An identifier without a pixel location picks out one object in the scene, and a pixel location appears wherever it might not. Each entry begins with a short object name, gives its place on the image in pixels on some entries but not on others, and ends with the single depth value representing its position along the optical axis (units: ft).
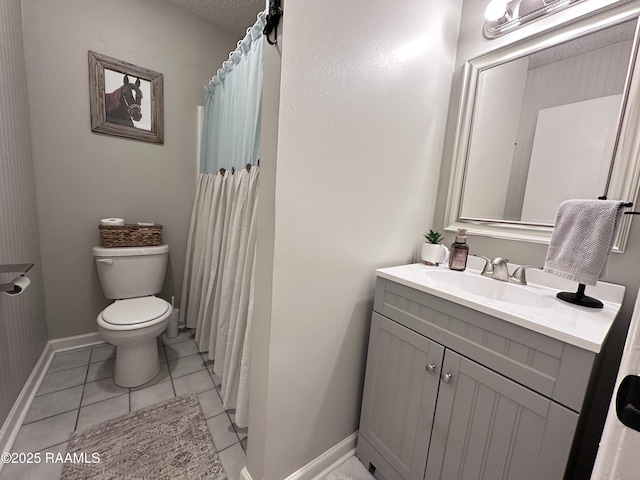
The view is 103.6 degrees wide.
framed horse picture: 5.42
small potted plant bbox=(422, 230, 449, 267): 4.06
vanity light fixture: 3.42
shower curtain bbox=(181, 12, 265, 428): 4.00
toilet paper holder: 2.89
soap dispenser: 3.92
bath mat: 3.42
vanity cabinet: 2.10
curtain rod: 3.56
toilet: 4.54
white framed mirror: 2.98
